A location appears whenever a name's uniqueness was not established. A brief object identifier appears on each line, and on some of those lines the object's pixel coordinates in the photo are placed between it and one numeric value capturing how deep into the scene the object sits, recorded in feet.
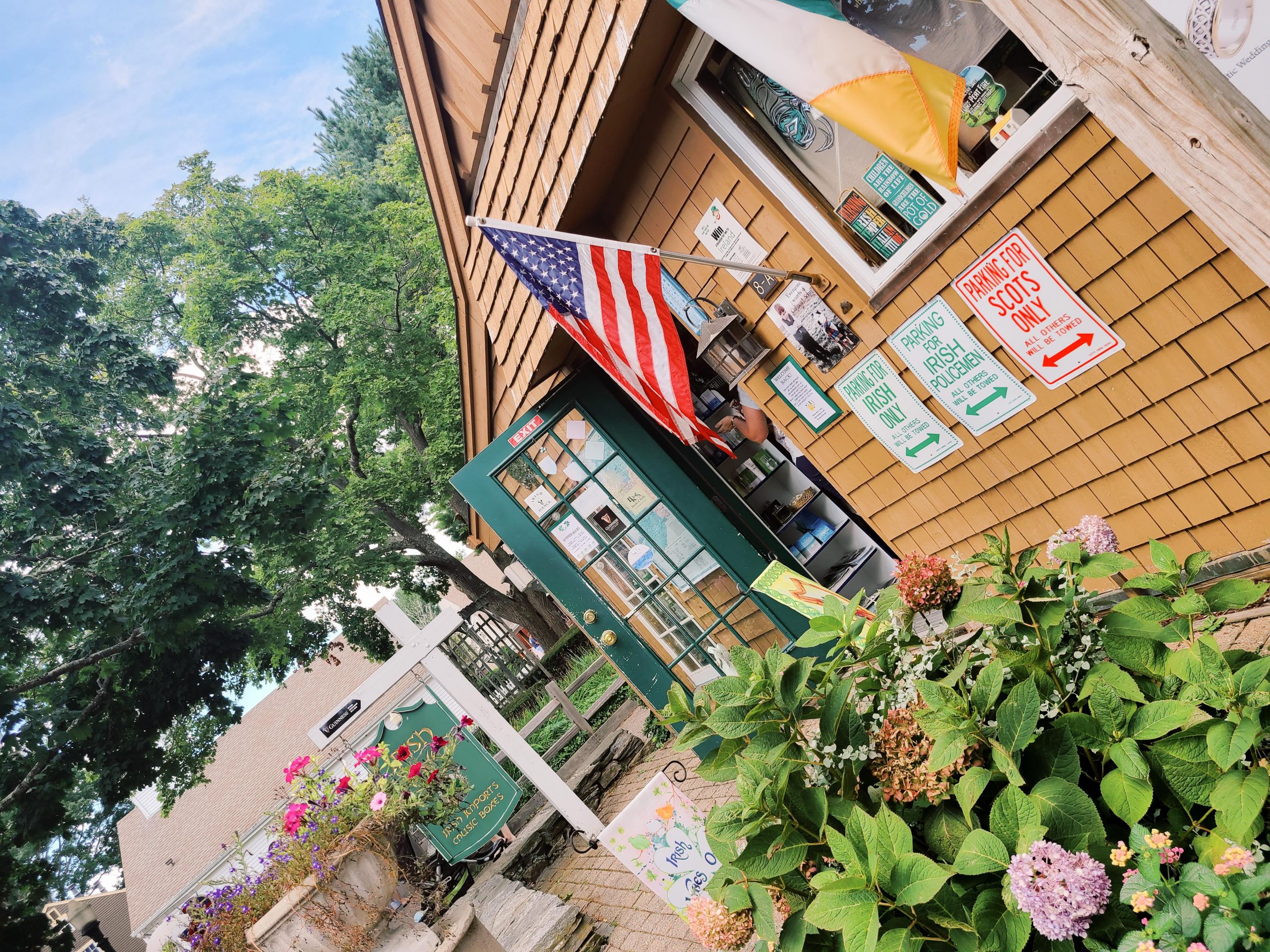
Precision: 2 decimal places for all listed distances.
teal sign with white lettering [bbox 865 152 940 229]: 10.00
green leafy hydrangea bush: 4.62
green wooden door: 16.78
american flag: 10.75
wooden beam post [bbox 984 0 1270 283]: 5.14
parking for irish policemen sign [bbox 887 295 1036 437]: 10.19
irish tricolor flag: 6.29
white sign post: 15.47
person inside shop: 15.76
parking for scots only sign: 9.08
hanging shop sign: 15.31
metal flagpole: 10.23
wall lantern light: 12.92
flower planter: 11.06
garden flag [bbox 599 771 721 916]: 11.29
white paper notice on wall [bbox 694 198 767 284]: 11.82
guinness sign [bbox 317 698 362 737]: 15.42
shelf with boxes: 16.80
